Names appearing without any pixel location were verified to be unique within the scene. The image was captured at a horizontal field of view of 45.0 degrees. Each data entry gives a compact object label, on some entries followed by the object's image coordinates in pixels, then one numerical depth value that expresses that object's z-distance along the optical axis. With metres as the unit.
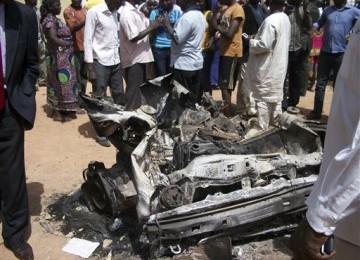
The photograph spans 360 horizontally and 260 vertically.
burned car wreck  3.59
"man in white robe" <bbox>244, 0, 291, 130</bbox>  5.81
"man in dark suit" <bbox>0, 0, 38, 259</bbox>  3.44
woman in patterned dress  6.74
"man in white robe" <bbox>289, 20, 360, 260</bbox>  1.58
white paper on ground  3.85
